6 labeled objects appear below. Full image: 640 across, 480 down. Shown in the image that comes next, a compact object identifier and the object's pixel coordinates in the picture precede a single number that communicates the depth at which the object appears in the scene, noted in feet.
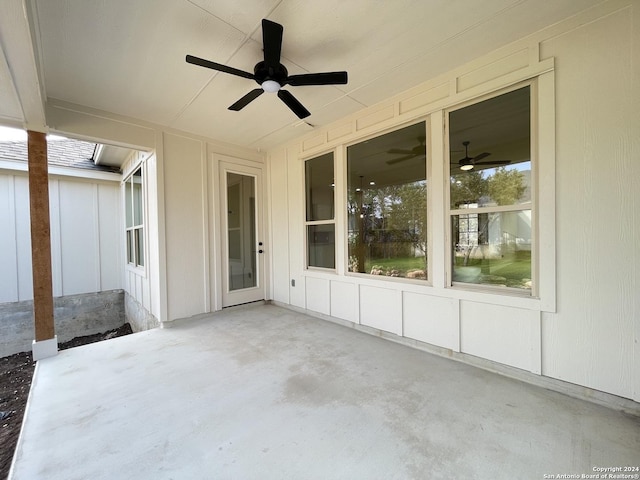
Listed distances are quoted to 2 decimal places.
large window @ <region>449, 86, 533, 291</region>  7.68
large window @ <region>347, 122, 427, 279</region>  9.99
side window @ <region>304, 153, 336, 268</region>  13.11
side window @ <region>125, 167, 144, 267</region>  15.51
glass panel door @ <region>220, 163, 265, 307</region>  14.71
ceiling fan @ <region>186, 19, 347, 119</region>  6.33
